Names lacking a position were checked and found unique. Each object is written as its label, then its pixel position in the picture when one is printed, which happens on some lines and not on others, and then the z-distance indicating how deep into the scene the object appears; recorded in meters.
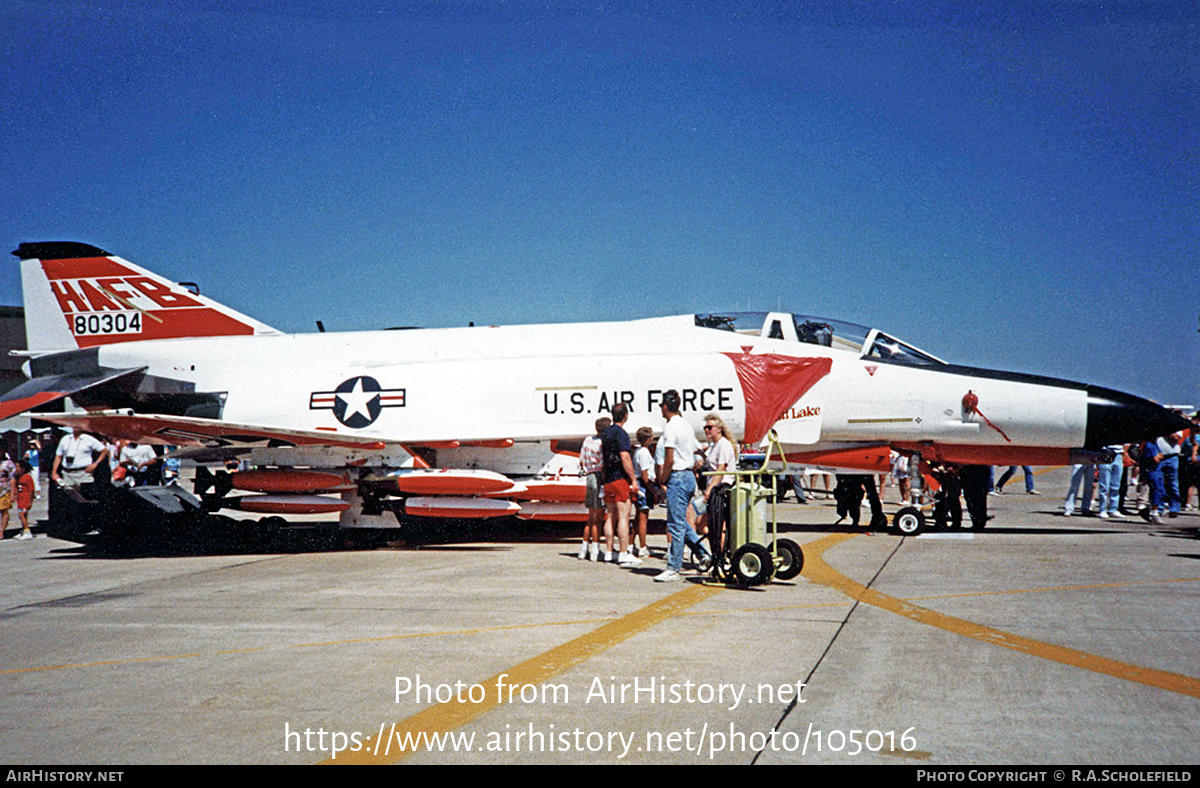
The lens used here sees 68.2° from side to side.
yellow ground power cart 8.08
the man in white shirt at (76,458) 15.01
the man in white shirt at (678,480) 8.55
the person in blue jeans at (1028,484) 23.75
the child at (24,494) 13.88
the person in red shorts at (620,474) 9.72
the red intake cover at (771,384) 12.35
